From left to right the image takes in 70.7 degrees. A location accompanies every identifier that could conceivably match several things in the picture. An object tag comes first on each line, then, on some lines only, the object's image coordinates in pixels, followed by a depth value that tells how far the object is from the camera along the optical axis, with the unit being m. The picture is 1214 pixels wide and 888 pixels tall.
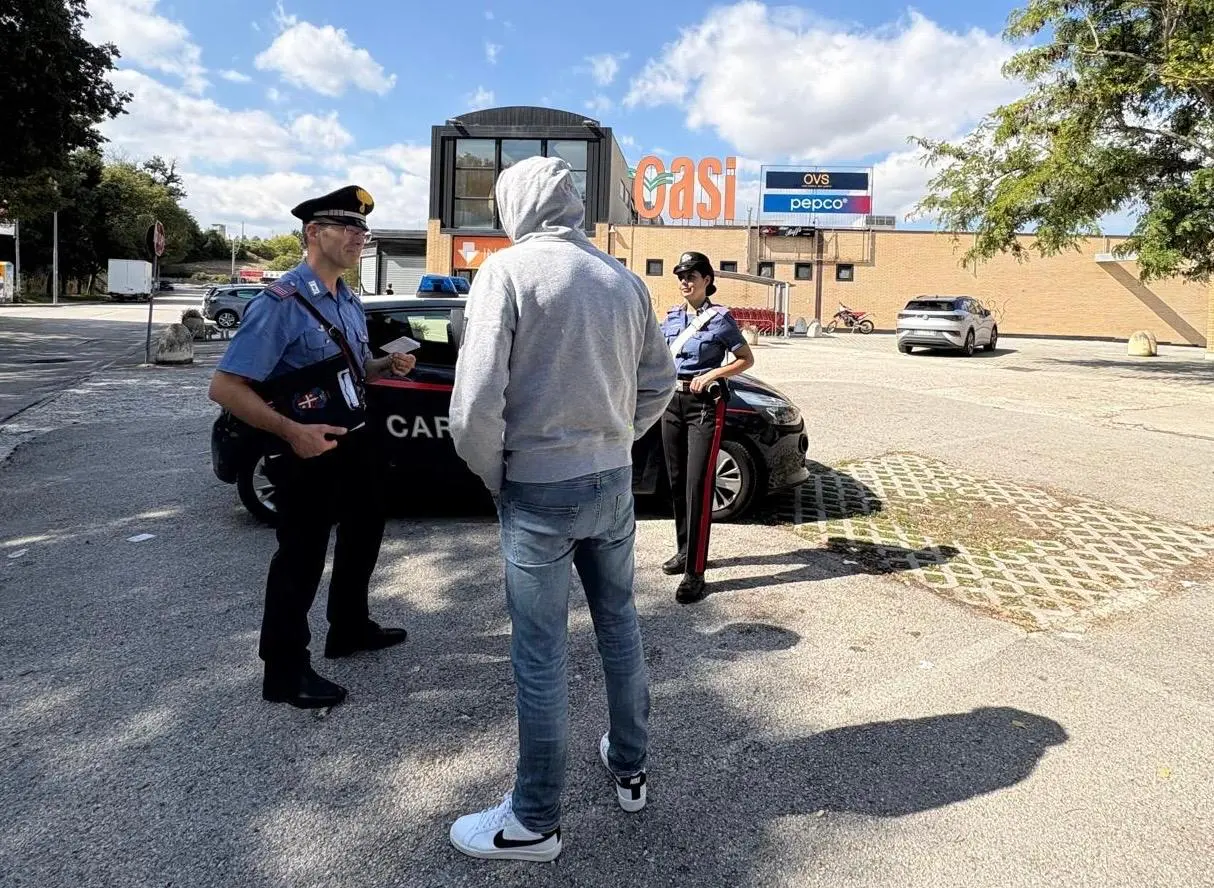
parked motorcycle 36.84
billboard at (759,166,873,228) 39.41
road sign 15.91
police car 5.36
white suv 22.39
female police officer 4.36
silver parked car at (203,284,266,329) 28.64
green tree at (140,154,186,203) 100.94
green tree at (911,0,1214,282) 15.76
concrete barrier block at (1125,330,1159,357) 24.52
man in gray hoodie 2.09
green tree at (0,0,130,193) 15.27
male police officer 2.85
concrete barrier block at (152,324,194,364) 15.73
